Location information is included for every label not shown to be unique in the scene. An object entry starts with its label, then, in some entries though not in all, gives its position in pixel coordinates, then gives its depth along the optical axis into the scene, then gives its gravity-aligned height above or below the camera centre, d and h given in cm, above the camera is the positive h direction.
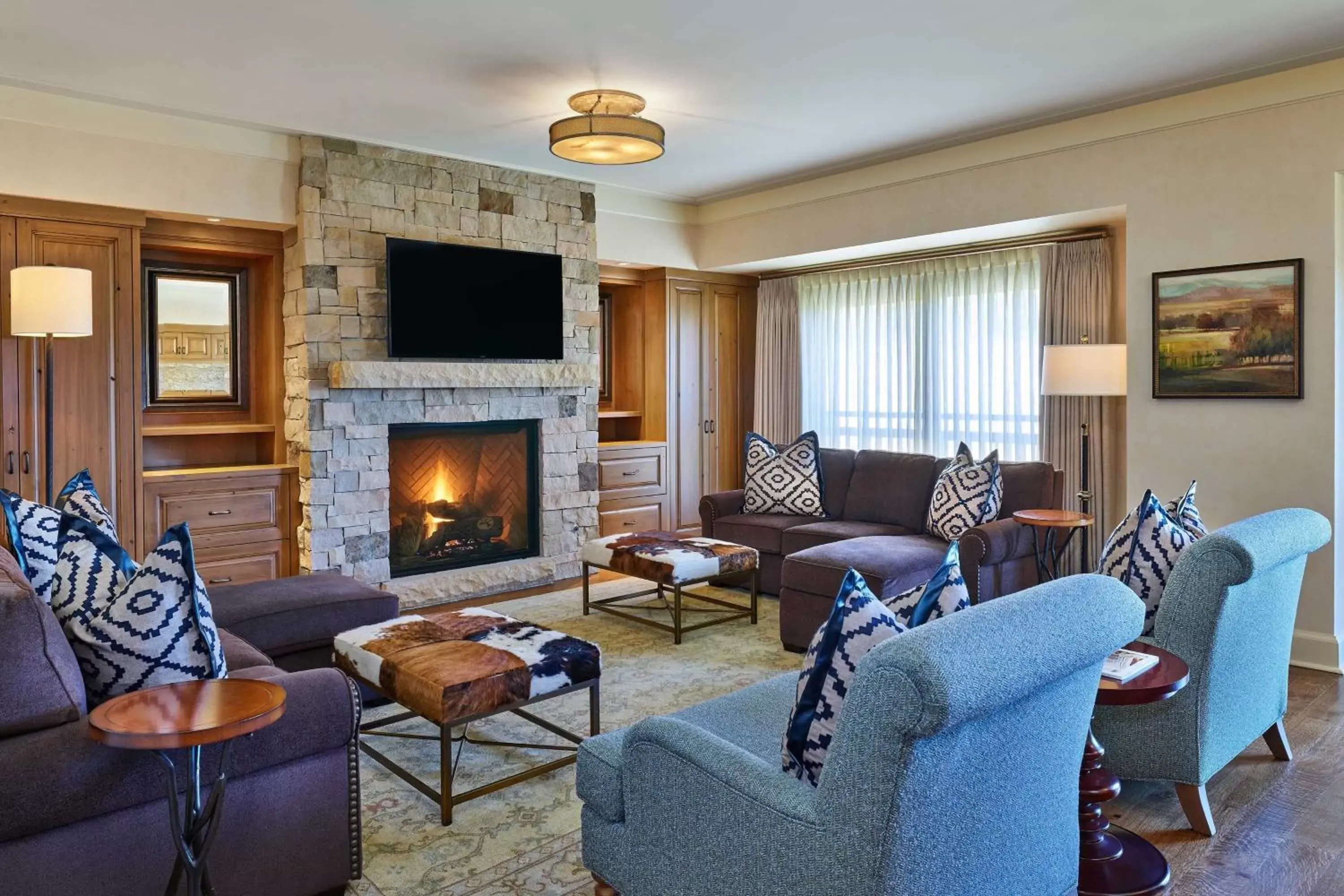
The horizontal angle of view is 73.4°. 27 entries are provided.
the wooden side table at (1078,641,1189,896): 222 -108
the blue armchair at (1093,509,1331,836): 249 -64
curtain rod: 548 +122
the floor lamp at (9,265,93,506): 395 +59
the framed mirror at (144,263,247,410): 516 +58
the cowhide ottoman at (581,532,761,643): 448 -68
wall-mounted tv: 529 +81
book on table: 225 -60
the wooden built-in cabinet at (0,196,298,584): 438 +11
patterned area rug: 239 -115
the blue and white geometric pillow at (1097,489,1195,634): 279 -38
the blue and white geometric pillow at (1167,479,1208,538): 307 -29
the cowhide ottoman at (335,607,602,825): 266 -74
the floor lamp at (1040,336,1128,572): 456 +30
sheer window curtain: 591 +55
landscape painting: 412 +47
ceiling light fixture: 418 +140
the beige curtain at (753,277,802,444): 733 +57
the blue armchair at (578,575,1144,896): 141 -64
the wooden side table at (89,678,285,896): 164 -54
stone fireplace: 508 +22
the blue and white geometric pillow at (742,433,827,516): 580 -31
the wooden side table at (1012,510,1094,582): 434 -53
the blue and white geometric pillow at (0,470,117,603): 215 -25
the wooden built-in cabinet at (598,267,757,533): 702 +38
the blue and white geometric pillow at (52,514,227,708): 193 -42
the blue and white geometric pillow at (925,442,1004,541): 482 -36
